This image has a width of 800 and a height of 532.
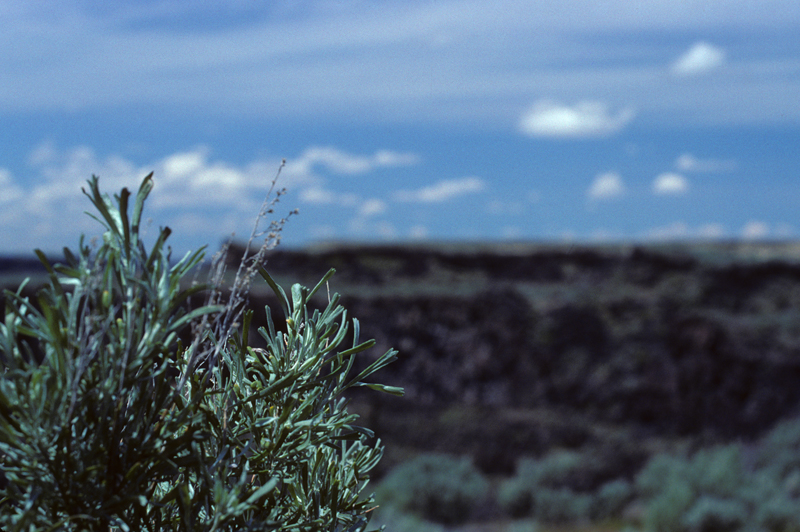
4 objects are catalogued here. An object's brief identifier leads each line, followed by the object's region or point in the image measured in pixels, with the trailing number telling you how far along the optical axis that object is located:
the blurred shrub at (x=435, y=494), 8.63
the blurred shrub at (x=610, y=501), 8.73
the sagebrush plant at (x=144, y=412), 0.77
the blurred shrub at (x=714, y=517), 7.29
